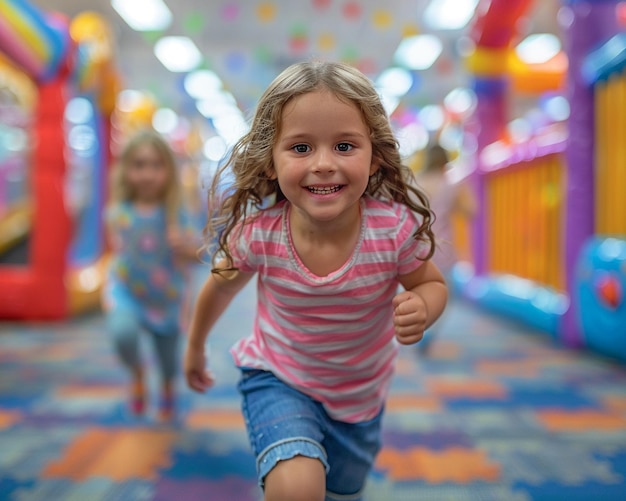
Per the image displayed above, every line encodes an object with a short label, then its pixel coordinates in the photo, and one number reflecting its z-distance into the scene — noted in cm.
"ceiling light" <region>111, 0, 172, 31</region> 836
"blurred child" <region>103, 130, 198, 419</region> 238
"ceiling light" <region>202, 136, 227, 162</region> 1905
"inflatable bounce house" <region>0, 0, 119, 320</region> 445
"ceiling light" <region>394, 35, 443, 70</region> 965
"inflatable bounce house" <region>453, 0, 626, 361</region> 331
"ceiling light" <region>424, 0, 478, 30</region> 794
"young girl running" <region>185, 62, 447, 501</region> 108
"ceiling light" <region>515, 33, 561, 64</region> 1004
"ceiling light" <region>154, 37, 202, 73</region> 1008
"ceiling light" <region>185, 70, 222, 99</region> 1189
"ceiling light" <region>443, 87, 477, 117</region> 1338
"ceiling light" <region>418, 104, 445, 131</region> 1455
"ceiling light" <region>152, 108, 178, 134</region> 1552
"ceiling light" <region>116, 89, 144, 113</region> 928
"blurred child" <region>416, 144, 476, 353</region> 351
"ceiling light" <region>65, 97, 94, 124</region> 593
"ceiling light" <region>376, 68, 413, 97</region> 1147
